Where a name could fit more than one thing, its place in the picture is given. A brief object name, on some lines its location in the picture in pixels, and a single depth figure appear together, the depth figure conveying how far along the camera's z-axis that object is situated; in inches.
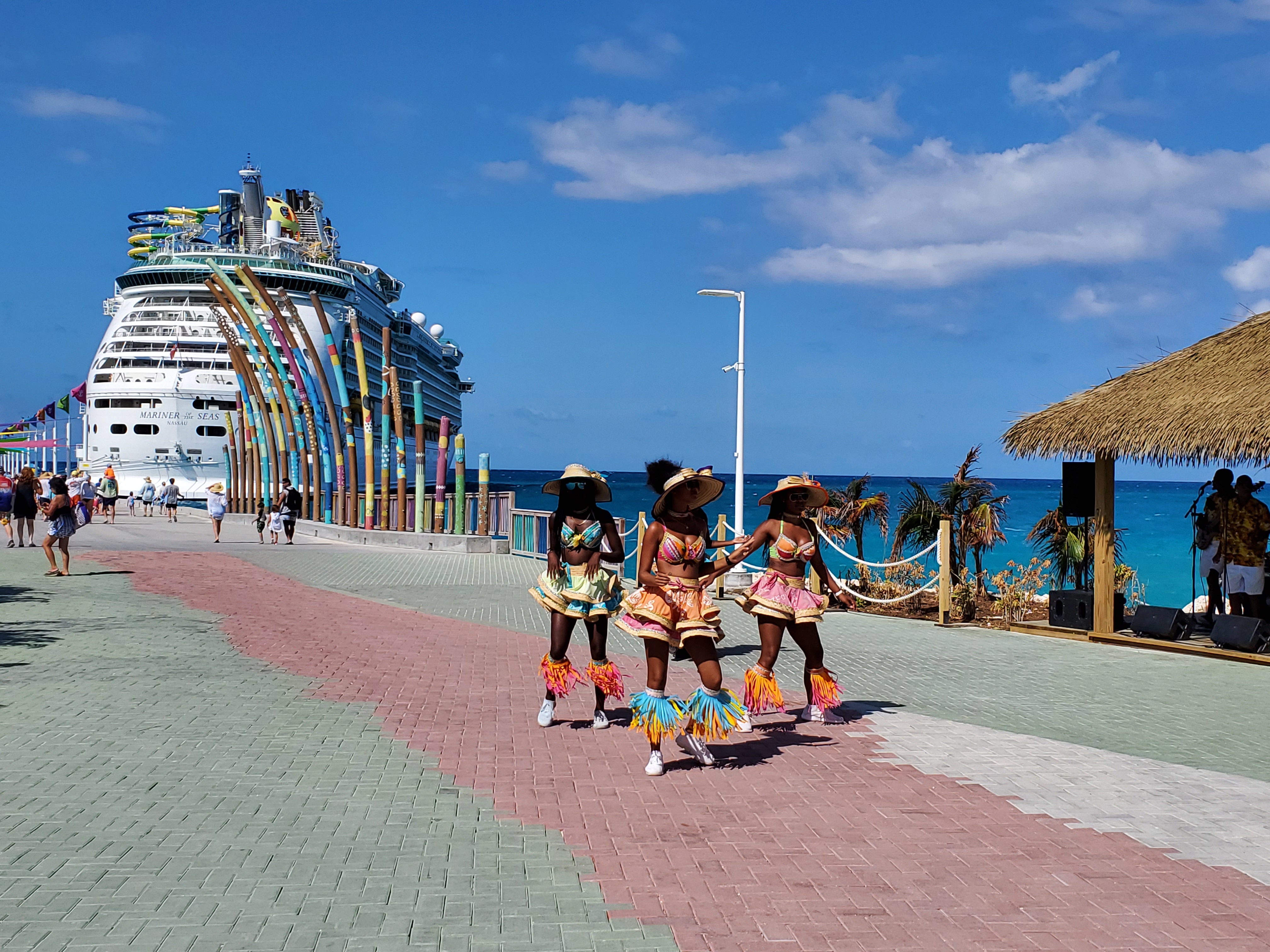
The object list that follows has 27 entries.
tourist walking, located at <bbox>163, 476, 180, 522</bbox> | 1497.3
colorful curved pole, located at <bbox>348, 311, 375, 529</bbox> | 1205.7
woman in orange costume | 231.9
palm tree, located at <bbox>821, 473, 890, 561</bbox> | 682.8
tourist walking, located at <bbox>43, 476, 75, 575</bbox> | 621.3
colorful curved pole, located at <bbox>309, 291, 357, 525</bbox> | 1259.8
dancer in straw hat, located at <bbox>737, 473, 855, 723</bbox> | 273.1
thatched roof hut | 414.9
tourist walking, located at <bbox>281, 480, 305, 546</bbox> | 1080.2
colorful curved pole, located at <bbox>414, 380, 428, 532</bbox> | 1079.6
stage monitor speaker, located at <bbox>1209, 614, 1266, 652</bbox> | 410.9
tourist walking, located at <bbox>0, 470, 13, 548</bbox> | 952.3
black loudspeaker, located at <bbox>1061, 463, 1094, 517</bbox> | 483.2
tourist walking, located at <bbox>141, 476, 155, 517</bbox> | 1836.9
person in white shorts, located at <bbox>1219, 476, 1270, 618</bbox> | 442.3
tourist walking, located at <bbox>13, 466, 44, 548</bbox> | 802.8
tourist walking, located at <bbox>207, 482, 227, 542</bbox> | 1047.6
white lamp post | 703.7
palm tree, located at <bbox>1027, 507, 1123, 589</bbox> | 589.0
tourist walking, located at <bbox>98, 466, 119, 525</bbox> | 1412.4
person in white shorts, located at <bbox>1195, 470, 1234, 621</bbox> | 453.7
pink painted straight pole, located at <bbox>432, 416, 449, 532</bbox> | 1053.2
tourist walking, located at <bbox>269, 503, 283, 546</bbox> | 1070.4
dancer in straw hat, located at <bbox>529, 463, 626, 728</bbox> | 261.7
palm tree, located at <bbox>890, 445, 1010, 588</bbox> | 633.6
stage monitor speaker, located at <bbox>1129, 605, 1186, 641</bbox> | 446.0
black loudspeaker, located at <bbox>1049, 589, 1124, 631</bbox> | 480.1
